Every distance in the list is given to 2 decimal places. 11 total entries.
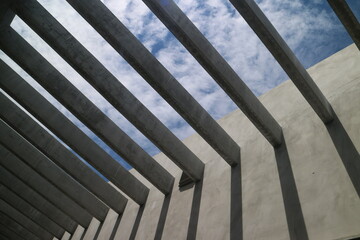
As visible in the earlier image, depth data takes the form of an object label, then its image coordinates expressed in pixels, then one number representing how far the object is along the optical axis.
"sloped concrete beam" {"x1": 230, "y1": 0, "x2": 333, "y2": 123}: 4.62
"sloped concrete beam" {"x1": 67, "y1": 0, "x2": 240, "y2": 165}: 5.44
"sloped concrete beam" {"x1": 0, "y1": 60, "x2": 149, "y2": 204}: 7.32
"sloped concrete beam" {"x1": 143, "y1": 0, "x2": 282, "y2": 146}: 5.12
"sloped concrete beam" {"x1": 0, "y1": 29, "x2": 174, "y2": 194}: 6.52
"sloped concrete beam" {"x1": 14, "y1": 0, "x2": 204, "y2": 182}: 5.87
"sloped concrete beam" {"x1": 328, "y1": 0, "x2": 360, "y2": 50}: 3.85
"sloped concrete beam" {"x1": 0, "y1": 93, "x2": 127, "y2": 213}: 8.16
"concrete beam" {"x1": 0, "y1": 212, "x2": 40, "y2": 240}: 13.89
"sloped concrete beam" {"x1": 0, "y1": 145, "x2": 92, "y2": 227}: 10.13
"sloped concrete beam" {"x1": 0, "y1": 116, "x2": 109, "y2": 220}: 8.24
